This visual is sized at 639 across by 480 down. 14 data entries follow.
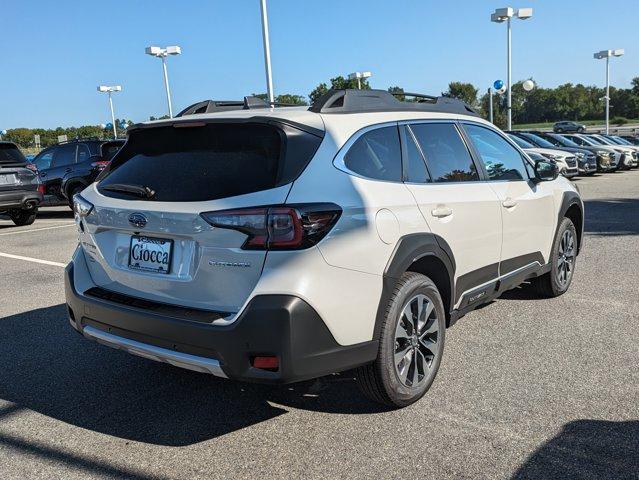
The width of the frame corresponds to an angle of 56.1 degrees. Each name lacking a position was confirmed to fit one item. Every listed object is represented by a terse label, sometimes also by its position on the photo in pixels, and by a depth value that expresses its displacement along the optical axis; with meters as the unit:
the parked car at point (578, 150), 19.28
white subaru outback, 2.81
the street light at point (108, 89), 48.99
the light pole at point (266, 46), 19.28
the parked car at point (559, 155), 17.75
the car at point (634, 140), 29.69
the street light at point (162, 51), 32.19
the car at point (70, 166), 14.23
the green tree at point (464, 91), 86.06
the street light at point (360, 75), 46.28
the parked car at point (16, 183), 12.39
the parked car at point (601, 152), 20.92
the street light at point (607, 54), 45.59
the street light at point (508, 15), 30.09
